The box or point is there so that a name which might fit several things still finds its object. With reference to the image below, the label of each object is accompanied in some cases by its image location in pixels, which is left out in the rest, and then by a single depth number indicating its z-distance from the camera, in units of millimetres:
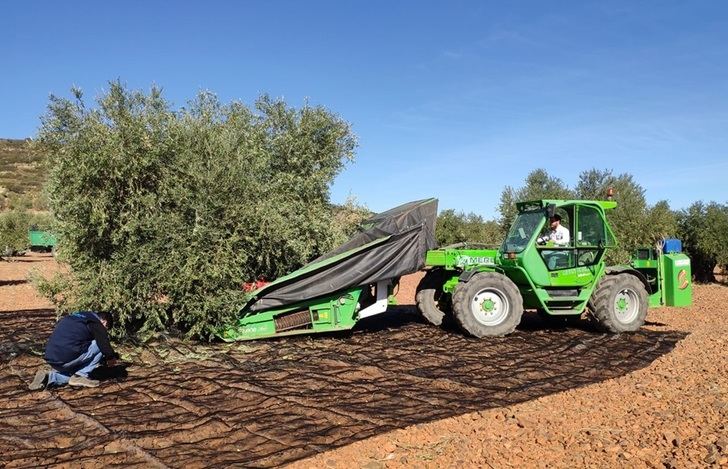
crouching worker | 6086
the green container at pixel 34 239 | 36612
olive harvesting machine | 8523
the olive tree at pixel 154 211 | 7848
